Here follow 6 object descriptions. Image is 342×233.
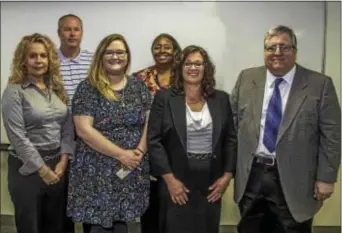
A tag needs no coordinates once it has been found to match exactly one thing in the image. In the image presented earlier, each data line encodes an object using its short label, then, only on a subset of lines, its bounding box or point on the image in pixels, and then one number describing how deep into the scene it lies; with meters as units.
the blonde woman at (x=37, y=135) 2.66
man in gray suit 2.54
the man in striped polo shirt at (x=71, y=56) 3.07
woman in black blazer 2.61
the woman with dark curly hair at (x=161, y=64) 3.08
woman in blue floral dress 2.62
